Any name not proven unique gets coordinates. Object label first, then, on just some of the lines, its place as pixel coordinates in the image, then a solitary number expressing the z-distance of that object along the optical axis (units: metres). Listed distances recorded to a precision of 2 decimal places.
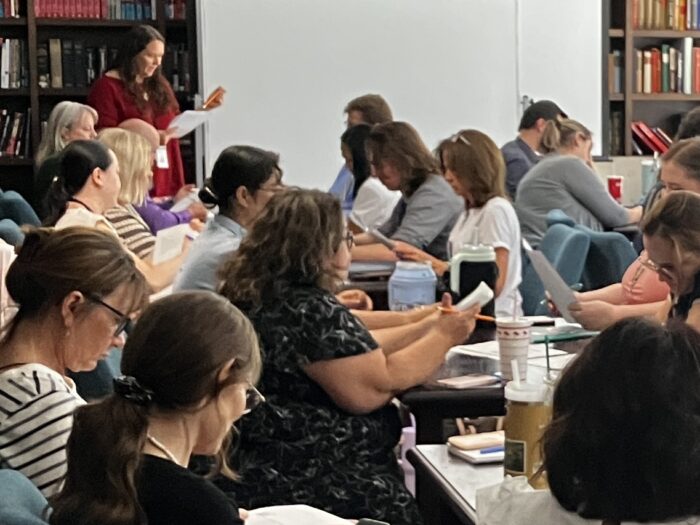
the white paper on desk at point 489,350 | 2.98
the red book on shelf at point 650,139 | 7.38
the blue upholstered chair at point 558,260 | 4.02
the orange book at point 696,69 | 7.34
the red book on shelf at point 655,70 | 7.36
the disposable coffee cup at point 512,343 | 2.67
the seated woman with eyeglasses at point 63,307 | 2.07
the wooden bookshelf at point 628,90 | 7.25
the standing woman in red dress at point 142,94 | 6.10
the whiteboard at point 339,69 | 6.66
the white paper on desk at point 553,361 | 2.83
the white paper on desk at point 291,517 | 2.00
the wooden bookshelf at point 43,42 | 6.89
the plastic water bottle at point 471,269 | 3.42
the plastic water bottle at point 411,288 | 3.63
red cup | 6.45
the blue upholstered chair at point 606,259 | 4.09
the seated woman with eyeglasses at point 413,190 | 4.51
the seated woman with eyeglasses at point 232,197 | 3.29
